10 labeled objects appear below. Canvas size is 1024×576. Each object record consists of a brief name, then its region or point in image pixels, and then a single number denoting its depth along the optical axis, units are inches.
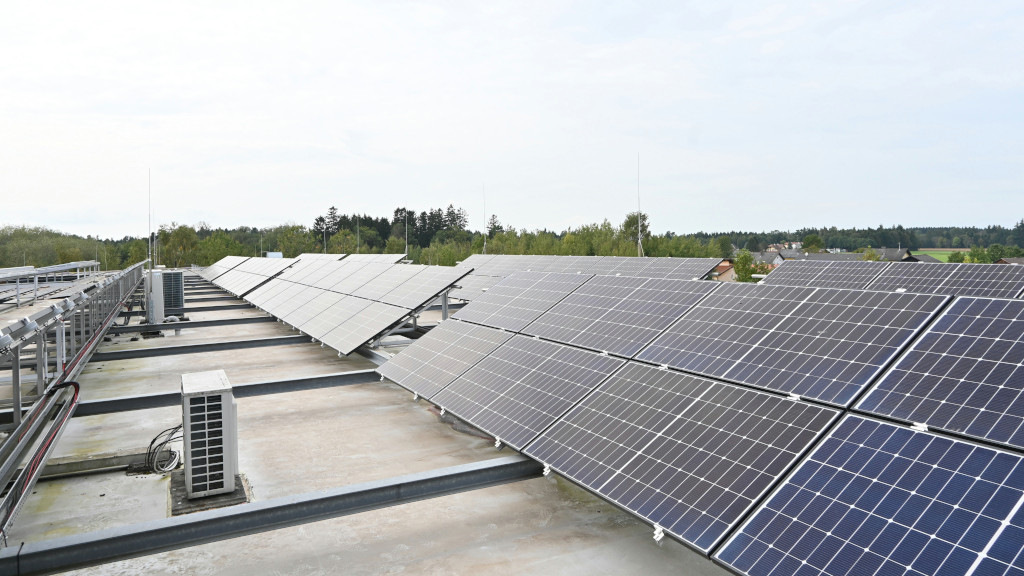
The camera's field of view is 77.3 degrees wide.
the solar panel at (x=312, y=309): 1151.6
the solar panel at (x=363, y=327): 845.2
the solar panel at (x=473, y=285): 1126.7
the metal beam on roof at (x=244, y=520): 307.4
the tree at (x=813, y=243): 6775.1
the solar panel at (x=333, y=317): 994.7
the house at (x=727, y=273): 3760.1
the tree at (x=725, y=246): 6195.9
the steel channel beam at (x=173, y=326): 1223.3
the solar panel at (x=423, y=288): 906.3
